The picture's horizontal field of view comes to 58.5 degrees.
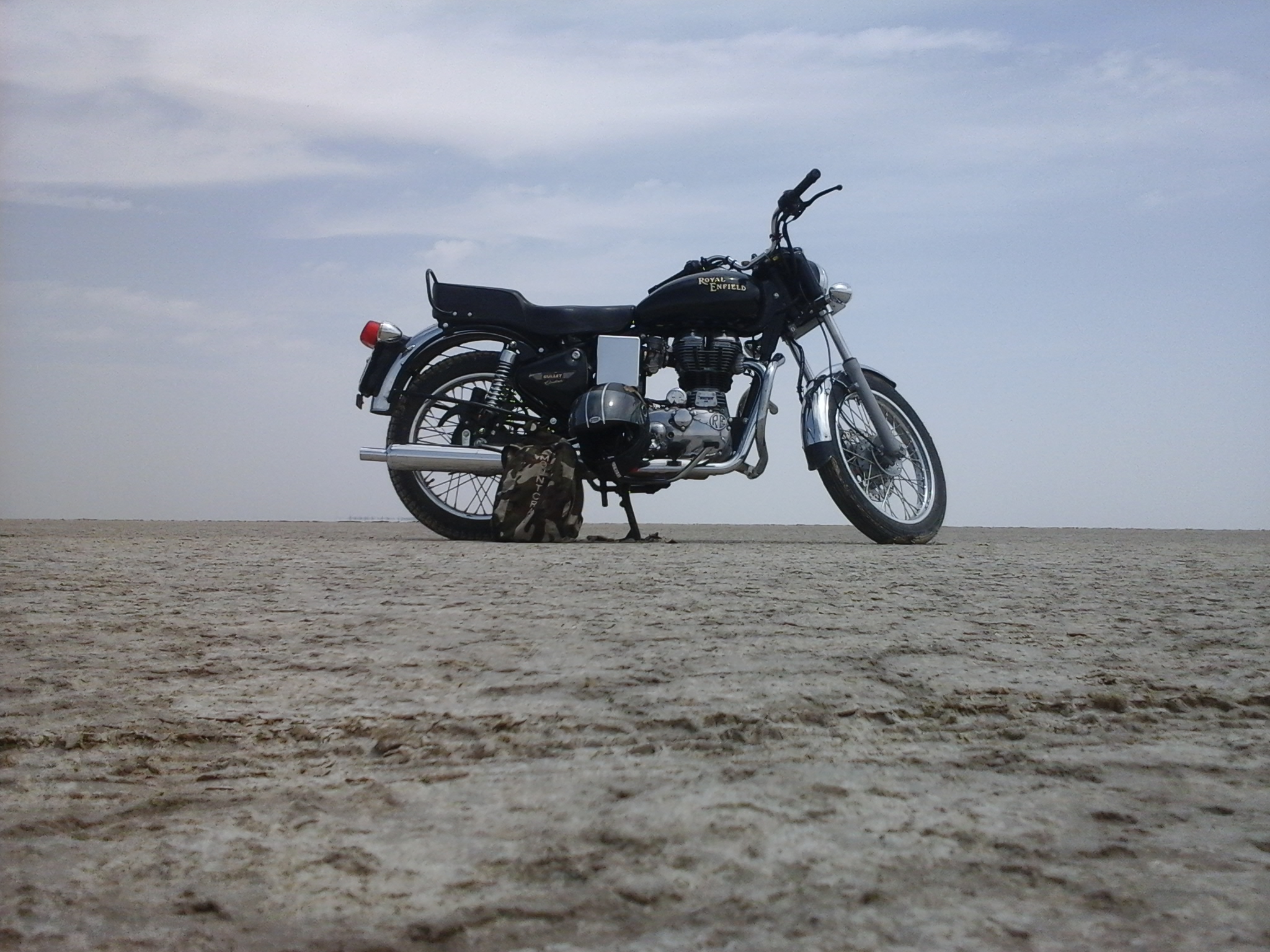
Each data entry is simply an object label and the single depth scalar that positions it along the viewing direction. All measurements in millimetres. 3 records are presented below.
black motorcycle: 5477
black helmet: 5348
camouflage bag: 4992
